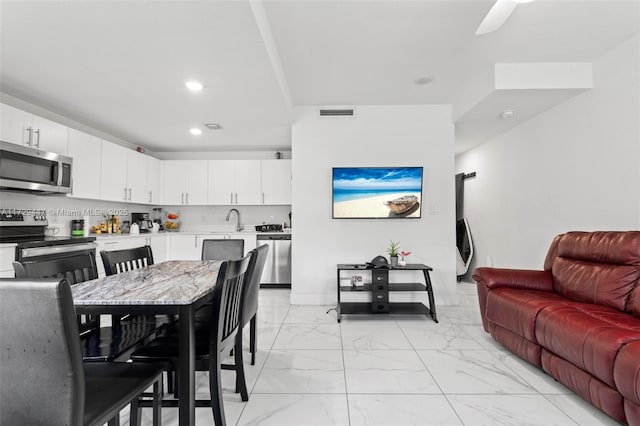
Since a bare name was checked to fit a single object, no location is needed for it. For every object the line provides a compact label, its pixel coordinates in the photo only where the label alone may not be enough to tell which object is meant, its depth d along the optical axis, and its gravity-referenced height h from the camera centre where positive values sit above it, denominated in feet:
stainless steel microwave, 8.91 +1.59
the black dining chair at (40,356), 2.68 -1.27
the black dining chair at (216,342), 4.53 -2.07
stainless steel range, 8.85 -0.63
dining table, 4.06 -1.14
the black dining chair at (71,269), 4.83 -0.88
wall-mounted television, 12.85 +1.21
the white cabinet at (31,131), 9.12 +2.93
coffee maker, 16.11 -0.07
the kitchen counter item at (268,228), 17.43 -0.46
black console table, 10.94 -2.68
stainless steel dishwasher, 15.92 -2.21
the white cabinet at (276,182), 17.26 +2.18
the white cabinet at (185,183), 17.43 +2.13
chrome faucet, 18.28 +0.00
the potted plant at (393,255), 11.51 -1.33
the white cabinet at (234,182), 17.34 +2.19
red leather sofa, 5.04 -2.00
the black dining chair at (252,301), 5.89 -1.70
